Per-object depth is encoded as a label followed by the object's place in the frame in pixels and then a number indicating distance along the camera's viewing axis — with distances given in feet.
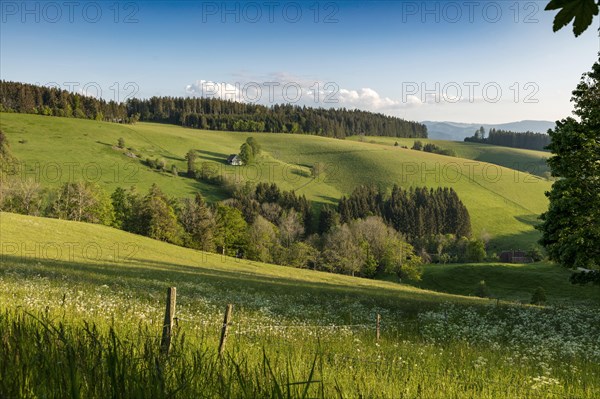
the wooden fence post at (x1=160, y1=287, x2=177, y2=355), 19.59
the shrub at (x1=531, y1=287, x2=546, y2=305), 167.06
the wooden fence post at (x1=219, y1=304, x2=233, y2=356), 22.26
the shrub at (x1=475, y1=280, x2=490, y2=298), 230.89
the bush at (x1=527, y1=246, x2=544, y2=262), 364.99
